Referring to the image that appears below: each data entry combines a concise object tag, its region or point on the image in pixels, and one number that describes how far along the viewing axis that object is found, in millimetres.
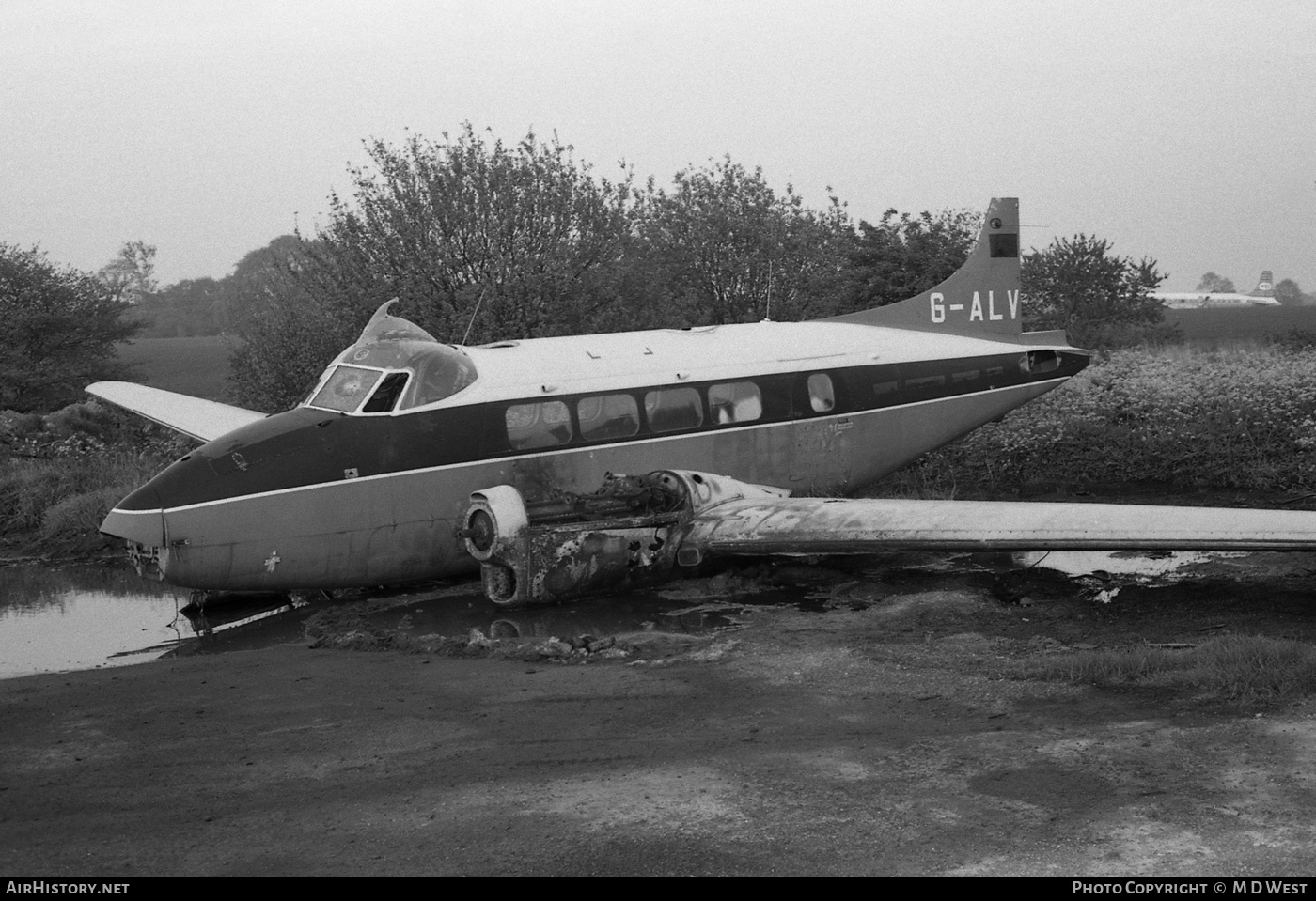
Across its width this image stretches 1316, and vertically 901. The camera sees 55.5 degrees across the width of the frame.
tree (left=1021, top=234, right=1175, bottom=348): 35594
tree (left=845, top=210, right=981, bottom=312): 29625
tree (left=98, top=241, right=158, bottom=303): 151875
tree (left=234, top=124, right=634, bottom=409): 23000
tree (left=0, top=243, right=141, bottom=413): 35219
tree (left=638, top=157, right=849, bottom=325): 29219
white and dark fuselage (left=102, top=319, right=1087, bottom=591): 13086
